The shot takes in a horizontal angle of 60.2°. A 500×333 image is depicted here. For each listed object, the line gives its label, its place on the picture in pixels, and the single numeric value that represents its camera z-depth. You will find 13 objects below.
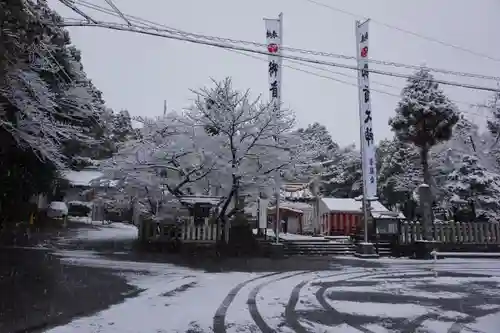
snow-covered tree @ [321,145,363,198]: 43.96
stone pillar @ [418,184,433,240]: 20.30
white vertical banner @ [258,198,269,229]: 26.25
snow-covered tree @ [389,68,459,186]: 22.62
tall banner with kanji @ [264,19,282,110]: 19.11
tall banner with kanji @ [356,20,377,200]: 20.30
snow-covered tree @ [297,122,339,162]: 56.81
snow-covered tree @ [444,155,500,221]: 25.23
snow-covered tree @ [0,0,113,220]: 7.35
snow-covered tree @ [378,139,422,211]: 32.06
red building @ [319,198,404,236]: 33.75
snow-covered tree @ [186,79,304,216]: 18.00
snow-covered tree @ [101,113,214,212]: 18.19
